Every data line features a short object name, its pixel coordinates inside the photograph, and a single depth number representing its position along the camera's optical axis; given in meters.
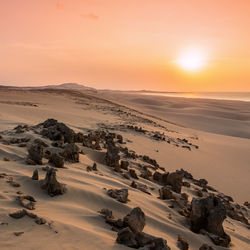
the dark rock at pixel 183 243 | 3.04
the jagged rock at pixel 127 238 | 2.56
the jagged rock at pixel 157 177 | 5.97
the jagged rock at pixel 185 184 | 6.31
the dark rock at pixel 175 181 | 5.56
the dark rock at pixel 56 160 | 4.60
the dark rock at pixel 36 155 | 4.50
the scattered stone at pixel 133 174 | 5.55
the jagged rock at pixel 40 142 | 5.36
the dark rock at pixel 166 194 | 4.71
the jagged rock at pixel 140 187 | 4.80
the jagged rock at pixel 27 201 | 2.89
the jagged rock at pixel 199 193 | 5.89
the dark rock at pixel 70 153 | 5.18
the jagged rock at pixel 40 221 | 2.56
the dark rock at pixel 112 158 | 5.82
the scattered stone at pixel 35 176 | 3.71
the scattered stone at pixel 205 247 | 3.03
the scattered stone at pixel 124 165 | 6.04
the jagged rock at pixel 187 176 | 7.25
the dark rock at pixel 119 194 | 3.71
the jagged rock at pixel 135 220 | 2.91
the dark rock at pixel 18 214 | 2.59
